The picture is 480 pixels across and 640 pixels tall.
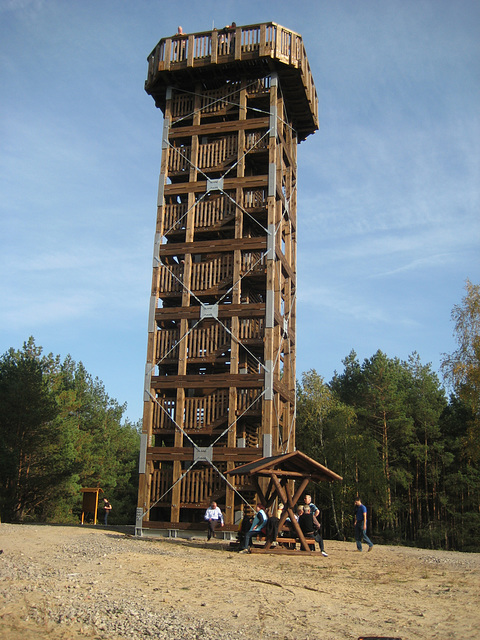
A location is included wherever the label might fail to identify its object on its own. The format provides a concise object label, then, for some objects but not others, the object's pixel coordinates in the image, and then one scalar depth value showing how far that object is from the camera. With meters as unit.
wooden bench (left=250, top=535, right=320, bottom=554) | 15.88
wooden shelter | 16.31
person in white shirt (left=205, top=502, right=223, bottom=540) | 20.37
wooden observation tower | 22.58
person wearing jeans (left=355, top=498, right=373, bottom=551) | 17.58
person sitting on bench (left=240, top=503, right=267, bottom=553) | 16.34
